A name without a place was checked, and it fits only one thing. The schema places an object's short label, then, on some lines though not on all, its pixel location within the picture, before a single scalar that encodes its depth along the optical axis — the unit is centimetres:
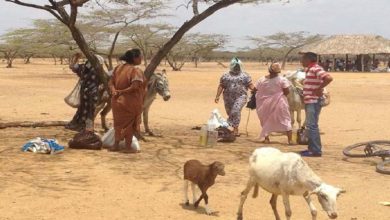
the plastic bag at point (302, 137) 1020
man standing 854
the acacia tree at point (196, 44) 6219
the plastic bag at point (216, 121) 983
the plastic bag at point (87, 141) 859
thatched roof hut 4700
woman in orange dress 837
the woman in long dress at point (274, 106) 1017
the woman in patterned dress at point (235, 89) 1061
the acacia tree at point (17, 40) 4826
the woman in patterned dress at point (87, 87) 1022
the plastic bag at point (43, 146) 830
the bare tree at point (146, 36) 4634
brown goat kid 532
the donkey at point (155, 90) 983
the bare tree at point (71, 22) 936
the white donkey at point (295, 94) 1122
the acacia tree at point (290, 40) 7114
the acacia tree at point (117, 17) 3719
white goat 434
